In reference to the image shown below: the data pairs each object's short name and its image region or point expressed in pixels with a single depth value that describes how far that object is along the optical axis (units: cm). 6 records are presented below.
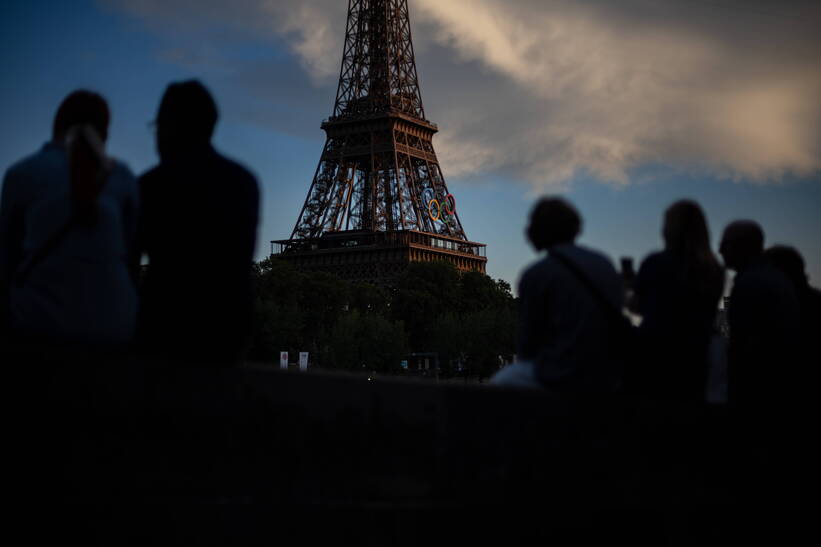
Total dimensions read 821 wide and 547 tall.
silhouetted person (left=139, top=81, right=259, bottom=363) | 543
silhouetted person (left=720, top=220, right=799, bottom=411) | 736
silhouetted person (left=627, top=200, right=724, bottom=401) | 688
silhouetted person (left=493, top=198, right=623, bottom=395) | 600
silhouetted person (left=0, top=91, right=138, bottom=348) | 499
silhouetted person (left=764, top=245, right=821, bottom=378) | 841
